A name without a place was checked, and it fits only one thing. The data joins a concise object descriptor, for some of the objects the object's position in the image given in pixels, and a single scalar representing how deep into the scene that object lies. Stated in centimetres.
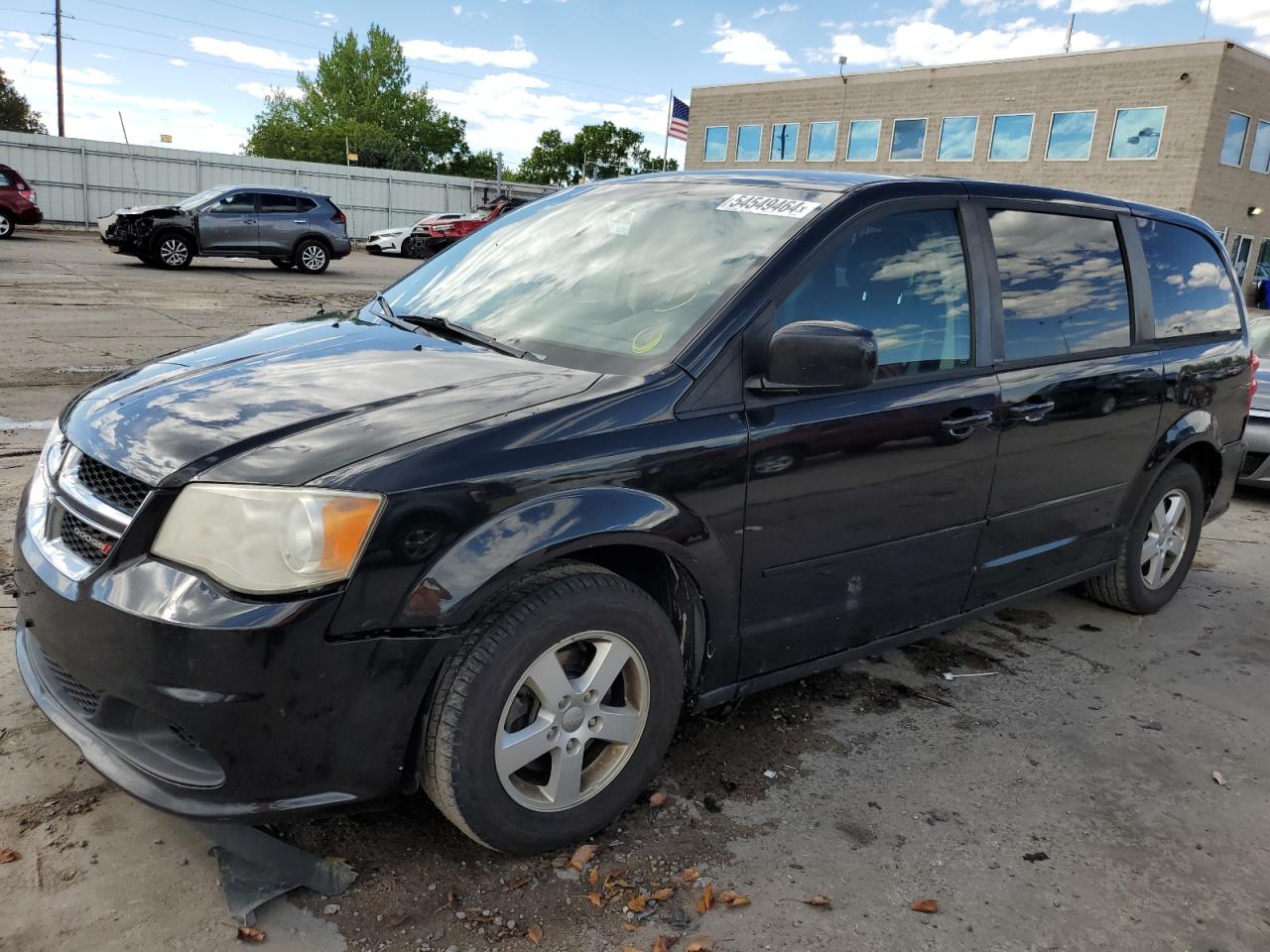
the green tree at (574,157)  9200
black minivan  209
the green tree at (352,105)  7606
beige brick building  2961
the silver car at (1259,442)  685
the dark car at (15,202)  2047
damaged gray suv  1748
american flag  3388
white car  2783
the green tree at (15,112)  5484
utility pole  3906
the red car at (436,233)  2636
